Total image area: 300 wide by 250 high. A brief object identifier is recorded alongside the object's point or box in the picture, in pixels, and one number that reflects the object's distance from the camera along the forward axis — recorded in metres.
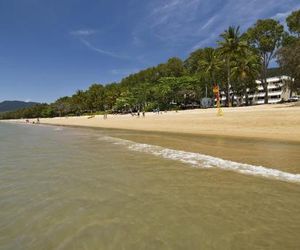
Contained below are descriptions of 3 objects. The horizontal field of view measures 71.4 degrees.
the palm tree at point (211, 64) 46.62
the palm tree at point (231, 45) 37.65
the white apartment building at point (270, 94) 71.75
